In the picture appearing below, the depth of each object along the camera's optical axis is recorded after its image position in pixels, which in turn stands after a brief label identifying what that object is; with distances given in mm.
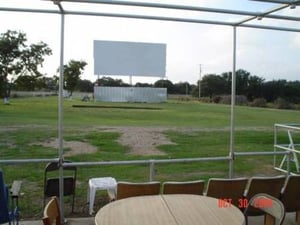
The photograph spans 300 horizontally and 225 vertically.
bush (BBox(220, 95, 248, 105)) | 32075
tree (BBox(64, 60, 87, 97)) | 33025
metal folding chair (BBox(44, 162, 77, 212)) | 4430
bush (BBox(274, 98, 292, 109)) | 28641
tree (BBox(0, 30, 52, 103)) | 24547
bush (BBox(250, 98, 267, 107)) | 31375
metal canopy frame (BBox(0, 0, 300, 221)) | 3455
